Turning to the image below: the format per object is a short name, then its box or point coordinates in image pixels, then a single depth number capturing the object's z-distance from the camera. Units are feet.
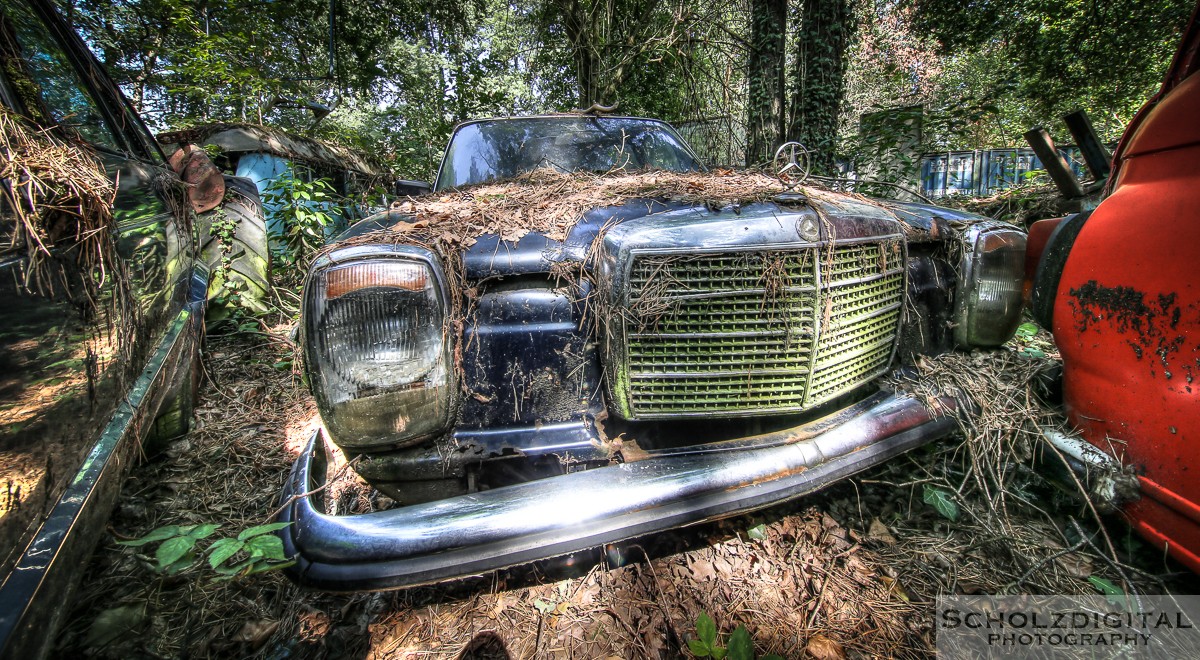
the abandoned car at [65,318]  3.27
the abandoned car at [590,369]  4.06
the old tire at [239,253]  10.80
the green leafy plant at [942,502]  5.89
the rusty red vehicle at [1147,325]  3.87
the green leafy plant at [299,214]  13.74
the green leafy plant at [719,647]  4.28
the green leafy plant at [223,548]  4.18
